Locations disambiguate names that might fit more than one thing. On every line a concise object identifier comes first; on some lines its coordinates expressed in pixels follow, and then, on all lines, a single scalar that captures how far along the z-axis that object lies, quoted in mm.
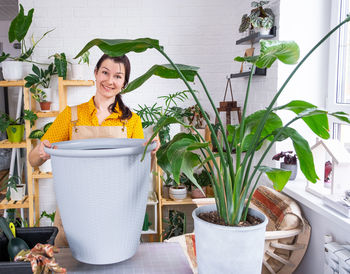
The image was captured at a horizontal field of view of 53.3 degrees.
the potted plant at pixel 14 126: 3055
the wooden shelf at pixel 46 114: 3078
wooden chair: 1921
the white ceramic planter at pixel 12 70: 3061
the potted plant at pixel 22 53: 2777
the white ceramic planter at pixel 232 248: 779
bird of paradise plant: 783
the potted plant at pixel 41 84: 3055
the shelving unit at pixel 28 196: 3102
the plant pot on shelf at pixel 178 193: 3139
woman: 1788
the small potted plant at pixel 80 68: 3117
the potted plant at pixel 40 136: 3067
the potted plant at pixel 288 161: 2174
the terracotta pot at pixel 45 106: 3127
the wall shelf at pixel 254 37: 2389
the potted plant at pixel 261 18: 2354
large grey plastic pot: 782
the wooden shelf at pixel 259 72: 2533
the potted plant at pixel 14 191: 3118
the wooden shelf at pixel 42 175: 3071
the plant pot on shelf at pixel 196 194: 3166
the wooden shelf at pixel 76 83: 3076
